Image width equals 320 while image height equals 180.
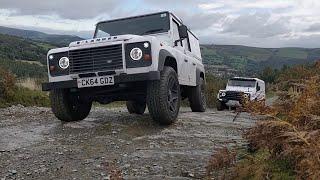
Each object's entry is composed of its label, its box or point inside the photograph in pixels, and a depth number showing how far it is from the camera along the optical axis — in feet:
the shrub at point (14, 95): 46.53
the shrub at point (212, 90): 71.72
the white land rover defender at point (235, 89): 67.36
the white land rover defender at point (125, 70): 23.59
